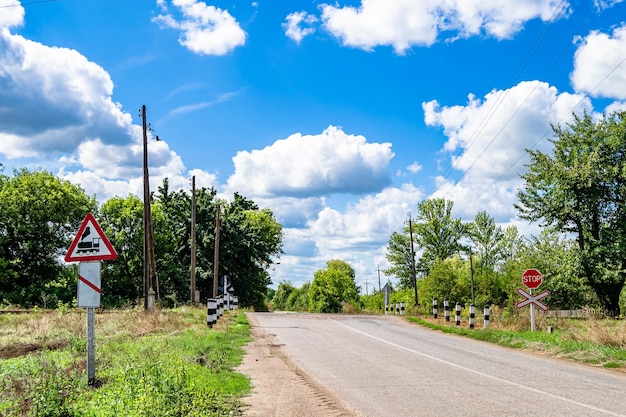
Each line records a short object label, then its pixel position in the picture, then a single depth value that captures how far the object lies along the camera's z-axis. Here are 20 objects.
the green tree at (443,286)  50.62
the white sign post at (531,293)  19.44
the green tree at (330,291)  62.16
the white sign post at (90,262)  8.99
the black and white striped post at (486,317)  22.47
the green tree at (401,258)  87.25
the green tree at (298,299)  121.31
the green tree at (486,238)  87.88
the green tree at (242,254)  53.66
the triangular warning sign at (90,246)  9.05
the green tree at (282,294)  142.38
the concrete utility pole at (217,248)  40.38
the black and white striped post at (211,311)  21.20
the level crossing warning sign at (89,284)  8.95
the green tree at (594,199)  35.38
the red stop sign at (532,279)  19.42
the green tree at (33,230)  49.38
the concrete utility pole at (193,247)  37.10
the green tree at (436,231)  86.12
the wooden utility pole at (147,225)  28.75
